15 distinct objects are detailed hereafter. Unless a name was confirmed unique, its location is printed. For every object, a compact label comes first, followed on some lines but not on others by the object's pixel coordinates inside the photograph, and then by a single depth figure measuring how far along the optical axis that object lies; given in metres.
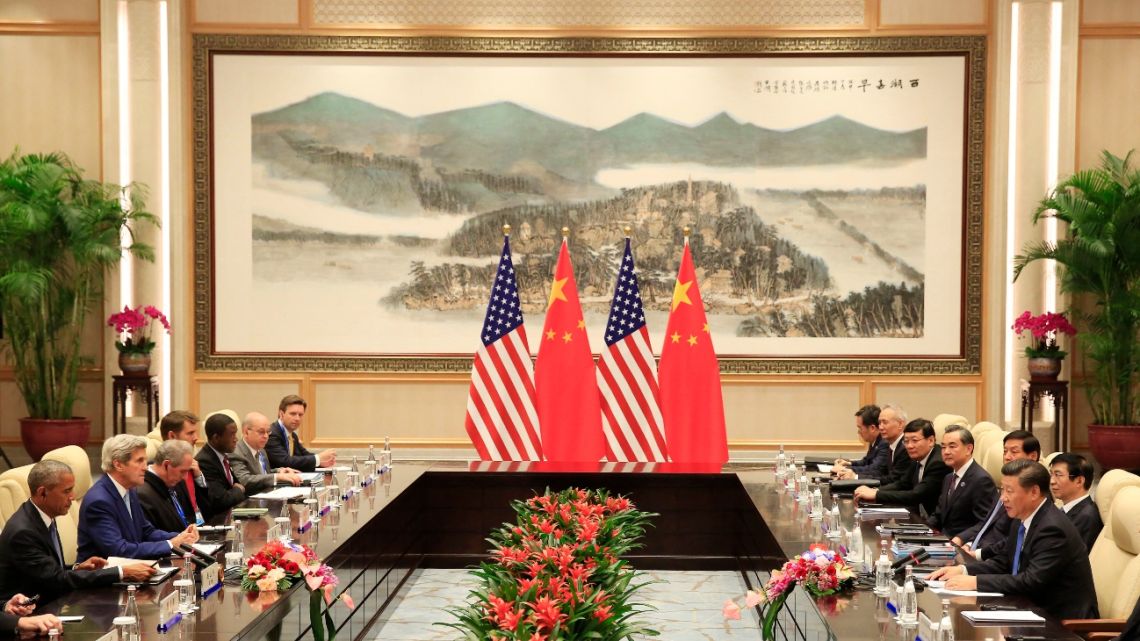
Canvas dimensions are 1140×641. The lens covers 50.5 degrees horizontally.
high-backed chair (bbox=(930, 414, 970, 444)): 8.12
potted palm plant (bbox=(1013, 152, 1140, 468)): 9.91
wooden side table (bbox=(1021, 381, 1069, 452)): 10.16
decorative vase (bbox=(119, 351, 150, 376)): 10.28
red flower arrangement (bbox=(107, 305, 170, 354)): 10.19
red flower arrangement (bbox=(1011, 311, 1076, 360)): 10.09
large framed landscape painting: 11.03
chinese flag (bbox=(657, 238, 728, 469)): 9.07
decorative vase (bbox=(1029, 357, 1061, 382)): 10.13
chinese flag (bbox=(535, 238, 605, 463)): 8.99
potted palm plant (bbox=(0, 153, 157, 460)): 9.91
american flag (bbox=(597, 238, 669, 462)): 8.88
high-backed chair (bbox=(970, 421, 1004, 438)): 7.53
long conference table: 3.94
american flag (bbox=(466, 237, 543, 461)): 8.84
